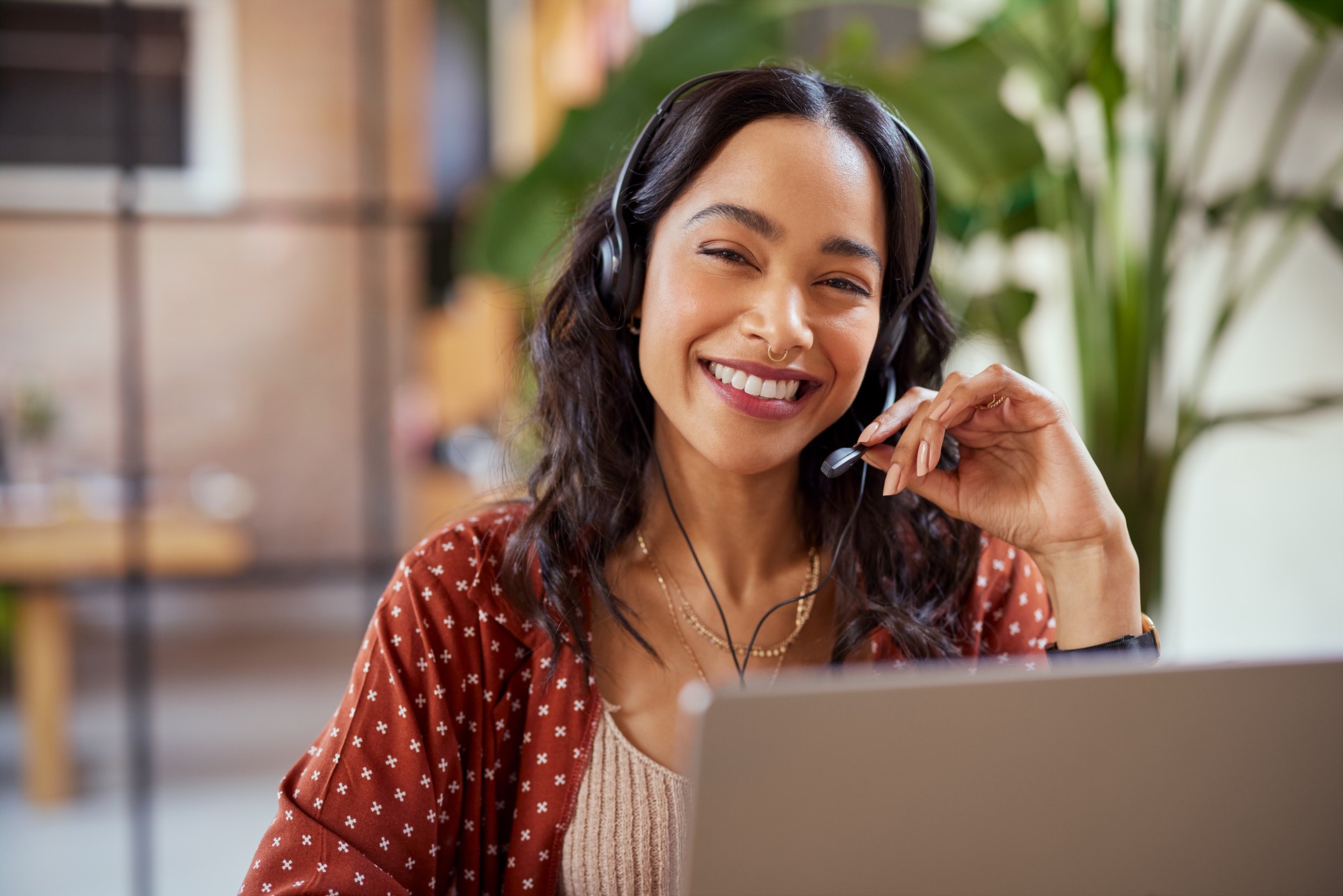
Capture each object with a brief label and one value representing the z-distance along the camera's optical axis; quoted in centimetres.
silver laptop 51
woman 96
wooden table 246
